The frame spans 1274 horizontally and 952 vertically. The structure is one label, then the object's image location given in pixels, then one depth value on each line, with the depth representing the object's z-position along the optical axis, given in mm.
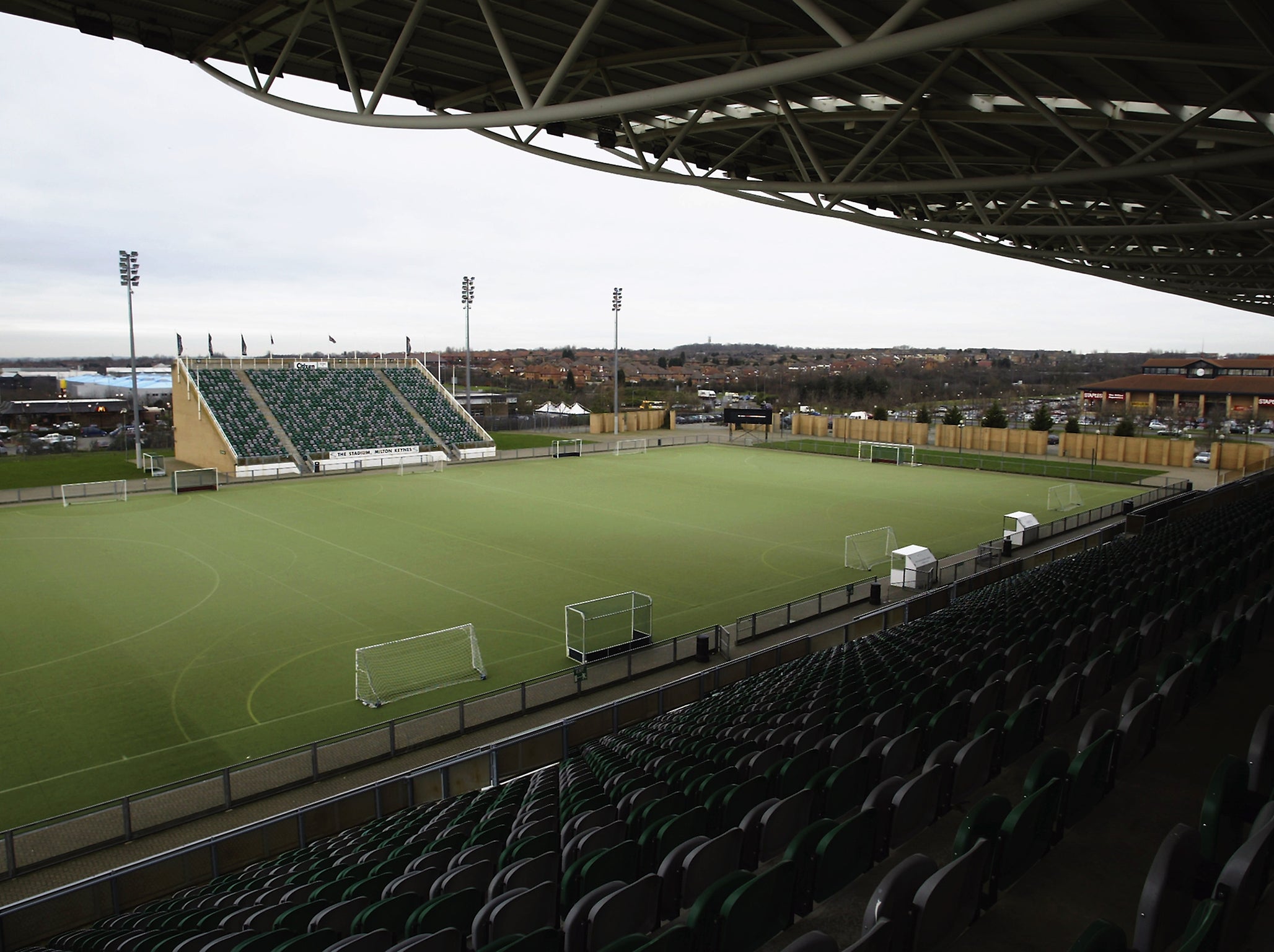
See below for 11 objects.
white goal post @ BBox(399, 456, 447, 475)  49525
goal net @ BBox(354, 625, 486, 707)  16344
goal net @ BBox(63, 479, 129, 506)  37812
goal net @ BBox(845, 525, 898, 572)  26438
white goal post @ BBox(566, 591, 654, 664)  17938
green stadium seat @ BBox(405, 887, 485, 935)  4586
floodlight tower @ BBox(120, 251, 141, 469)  46250
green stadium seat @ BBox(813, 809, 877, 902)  4848
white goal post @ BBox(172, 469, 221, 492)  39812
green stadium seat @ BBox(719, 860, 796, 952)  4074
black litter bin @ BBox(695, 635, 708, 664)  17609
